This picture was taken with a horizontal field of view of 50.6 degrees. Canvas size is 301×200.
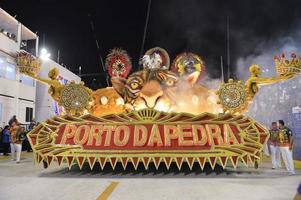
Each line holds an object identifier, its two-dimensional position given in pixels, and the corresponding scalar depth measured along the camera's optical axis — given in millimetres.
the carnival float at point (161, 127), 9008
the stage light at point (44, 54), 25342
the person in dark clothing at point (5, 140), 16016
